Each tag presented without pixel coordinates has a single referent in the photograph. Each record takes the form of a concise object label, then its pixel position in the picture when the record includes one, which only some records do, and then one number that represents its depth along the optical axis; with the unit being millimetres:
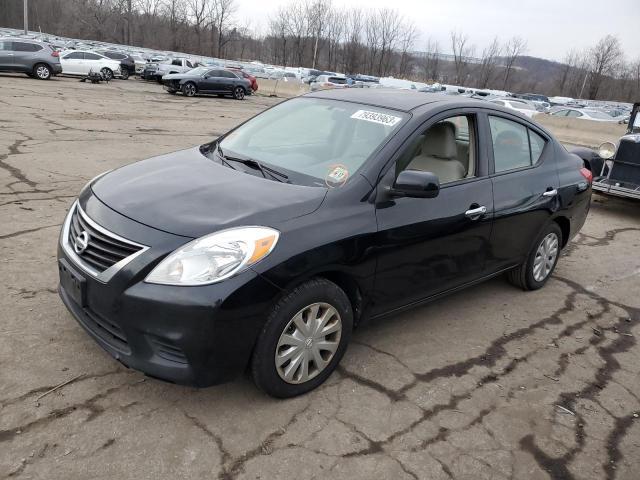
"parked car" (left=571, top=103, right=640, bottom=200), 8594
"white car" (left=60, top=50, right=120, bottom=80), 26906
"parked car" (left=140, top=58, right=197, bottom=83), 31286
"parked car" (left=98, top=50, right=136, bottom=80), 31500
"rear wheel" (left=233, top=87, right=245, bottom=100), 26884
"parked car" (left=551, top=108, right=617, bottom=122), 24856
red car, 28359
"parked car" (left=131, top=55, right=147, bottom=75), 34406
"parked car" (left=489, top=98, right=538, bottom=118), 25453
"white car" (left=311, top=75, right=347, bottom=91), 36181
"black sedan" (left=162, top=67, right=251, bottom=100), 24734
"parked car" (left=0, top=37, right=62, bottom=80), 23234
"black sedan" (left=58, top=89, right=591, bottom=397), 2580
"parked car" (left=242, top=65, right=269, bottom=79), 46519
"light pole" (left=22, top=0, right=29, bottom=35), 44888
